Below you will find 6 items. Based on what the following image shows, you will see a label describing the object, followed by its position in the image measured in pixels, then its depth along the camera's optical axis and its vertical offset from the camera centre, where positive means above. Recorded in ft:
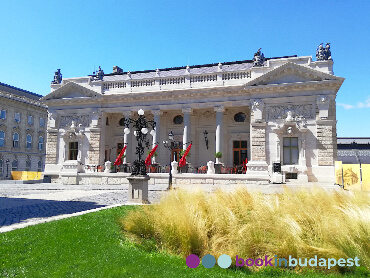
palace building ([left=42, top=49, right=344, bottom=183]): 83.61 +13.66
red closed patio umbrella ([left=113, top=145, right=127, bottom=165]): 98.14 -2.99
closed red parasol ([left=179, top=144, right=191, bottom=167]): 87.04 -2.55
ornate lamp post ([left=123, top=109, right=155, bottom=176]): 45.65 +1.64
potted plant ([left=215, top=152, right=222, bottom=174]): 87.04 -4.38
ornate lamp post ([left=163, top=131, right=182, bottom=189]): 106.20 +2.73
